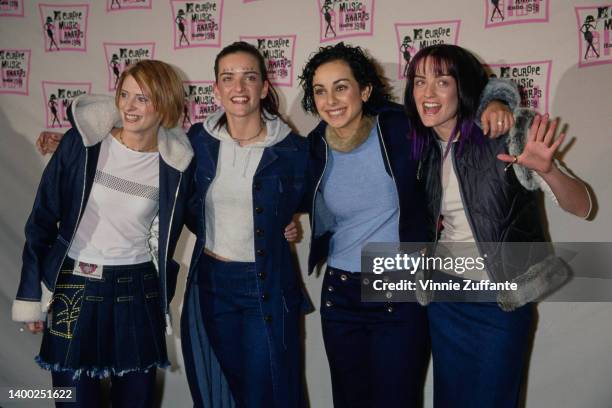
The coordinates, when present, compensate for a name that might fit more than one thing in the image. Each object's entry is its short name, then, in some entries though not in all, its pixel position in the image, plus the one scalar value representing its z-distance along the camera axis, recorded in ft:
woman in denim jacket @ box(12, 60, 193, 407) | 7.02
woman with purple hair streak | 6.47
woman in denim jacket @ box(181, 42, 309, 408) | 7.55
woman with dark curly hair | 7.32
